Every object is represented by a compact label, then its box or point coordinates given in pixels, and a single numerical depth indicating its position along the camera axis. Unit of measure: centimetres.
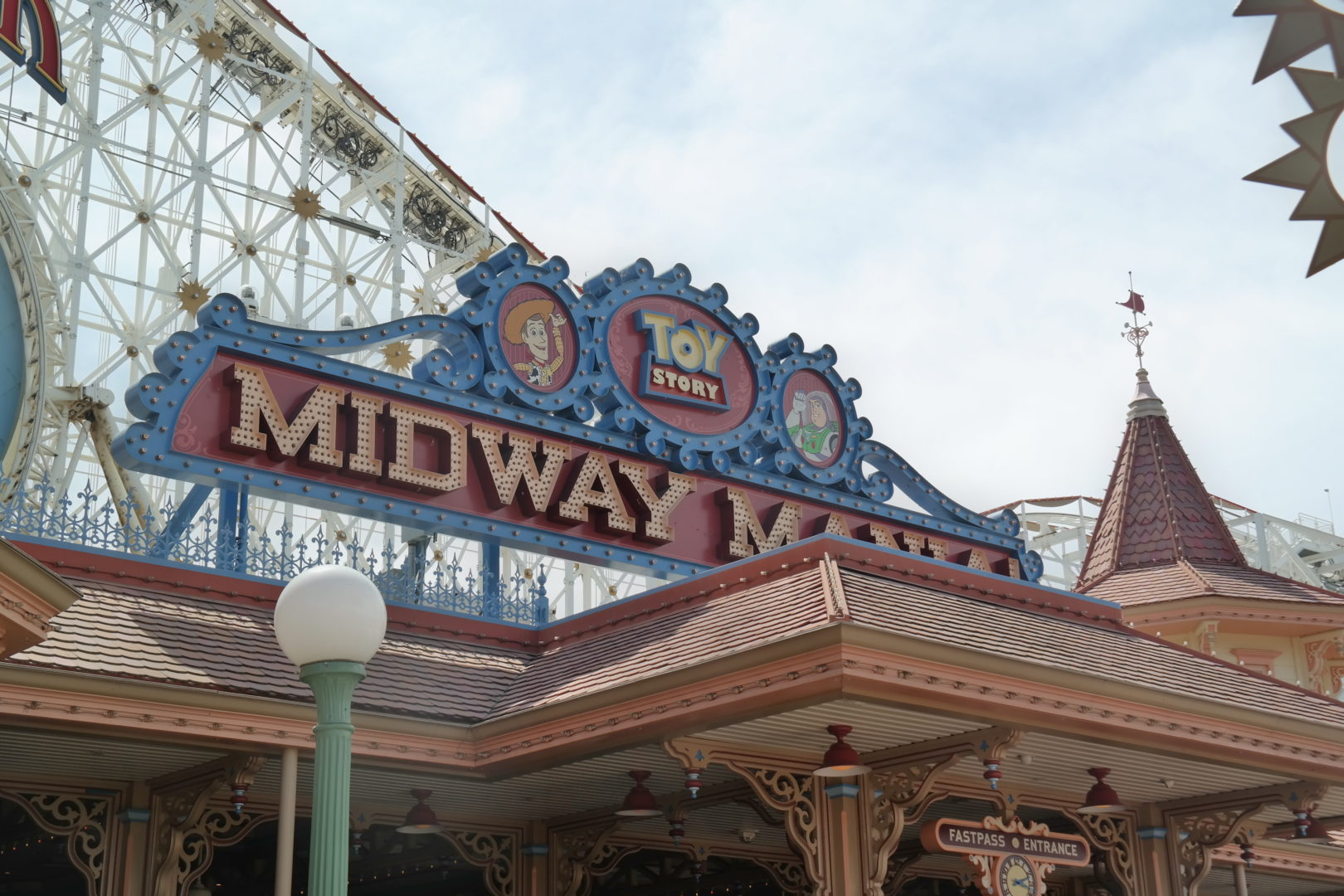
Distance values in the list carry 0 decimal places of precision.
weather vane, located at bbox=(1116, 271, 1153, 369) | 2042
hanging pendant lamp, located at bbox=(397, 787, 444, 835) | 1062
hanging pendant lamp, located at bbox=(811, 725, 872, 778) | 907
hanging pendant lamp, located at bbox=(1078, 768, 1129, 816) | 1066
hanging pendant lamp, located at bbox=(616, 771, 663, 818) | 1028
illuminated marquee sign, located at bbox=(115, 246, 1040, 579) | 1210
